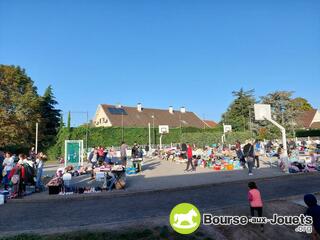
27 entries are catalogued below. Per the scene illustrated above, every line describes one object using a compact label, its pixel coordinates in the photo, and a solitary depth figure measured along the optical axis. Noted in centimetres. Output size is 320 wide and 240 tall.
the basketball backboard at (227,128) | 3684
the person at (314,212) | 432
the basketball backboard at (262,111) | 1998
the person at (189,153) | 1616
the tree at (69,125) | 3033
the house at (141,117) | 4531
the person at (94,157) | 1571
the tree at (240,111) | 4950
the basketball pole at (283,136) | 1647
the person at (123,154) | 1528
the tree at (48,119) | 3359
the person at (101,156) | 1591
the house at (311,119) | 5931
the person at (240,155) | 1755
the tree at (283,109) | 4594
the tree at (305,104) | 7133
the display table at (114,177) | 1093
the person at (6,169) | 1123
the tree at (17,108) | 2842
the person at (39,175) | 1112
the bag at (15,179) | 955
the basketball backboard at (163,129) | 3255
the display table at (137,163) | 1699
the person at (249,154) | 1377
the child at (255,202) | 597
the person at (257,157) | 1710
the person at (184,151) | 2262
